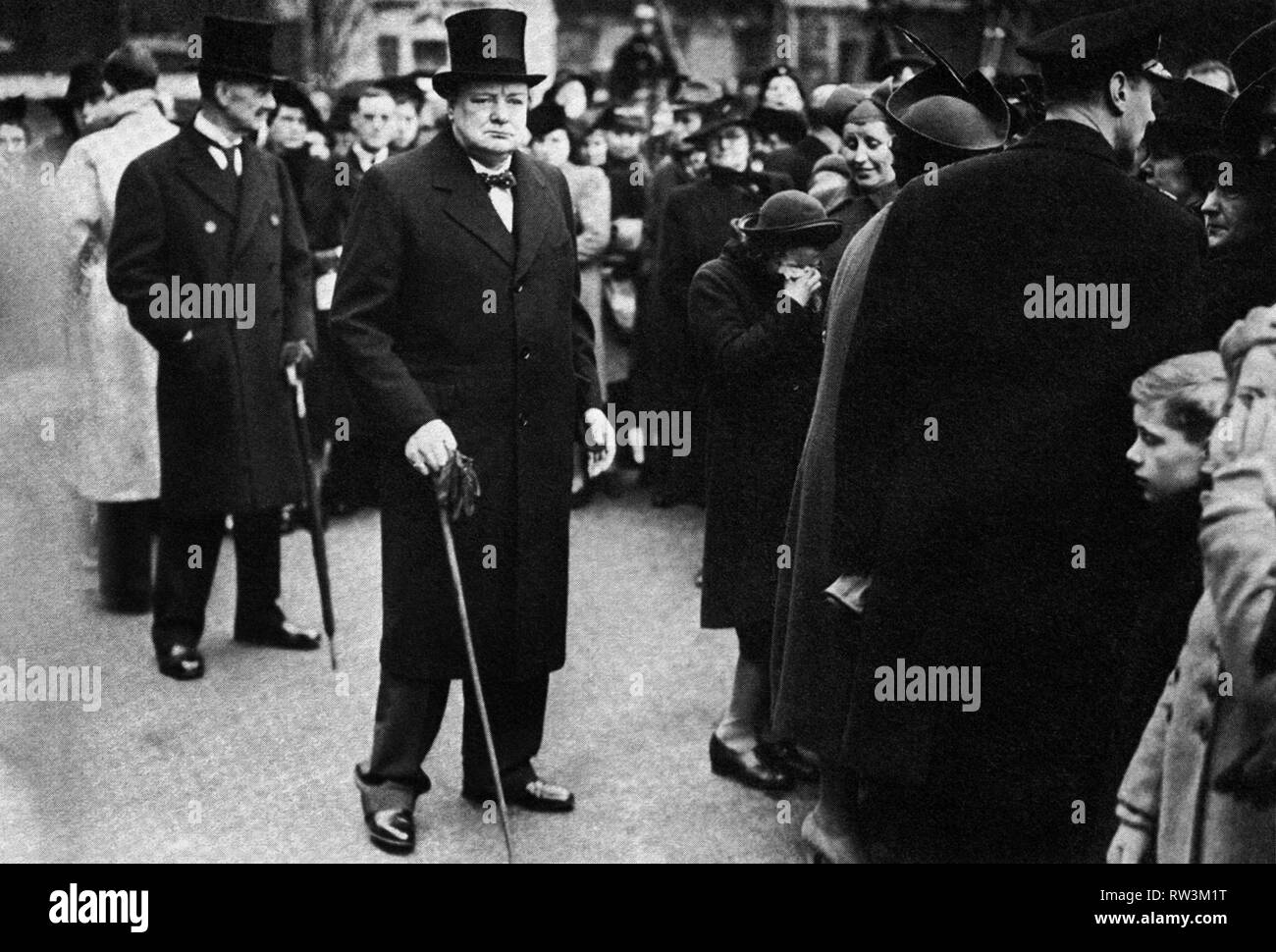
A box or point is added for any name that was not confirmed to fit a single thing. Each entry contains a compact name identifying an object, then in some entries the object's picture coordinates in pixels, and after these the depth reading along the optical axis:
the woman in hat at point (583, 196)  9.48
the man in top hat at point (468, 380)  4.71
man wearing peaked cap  3.56
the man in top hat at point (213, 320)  6.38
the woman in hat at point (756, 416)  5.26
